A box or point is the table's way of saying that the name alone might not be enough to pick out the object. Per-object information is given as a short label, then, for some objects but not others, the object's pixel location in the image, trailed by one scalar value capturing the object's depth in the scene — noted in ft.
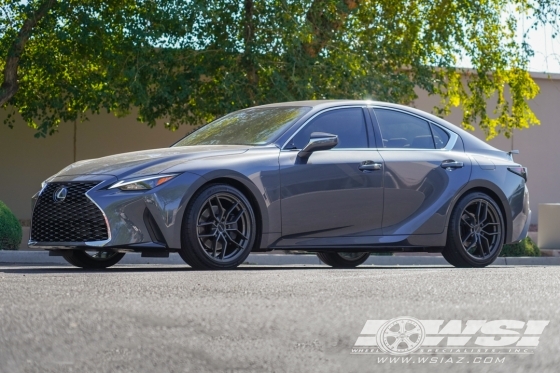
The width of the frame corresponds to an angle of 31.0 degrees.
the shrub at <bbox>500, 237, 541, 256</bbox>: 55.42
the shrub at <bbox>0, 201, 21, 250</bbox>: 45.09
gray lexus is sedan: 25.99
